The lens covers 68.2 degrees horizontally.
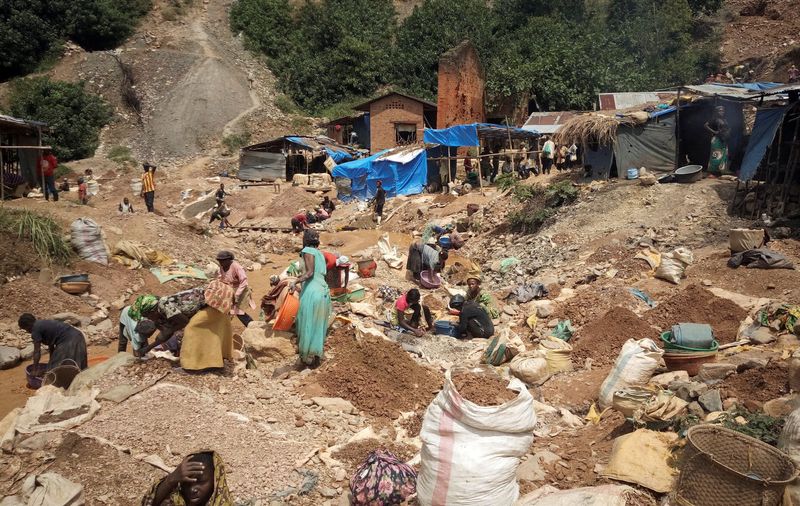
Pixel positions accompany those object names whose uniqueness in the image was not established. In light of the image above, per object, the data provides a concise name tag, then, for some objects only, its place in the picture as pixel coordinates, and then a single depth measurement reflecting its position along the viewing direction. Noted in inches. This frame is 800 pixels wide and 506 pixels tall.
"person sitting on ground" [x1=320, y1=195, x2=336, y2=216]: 732.7
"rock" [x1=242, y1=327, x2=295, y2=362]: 234.7
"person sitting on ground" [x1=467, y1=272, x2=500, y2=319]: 283.9
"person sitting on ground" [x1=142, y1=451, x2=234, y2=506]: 111.7
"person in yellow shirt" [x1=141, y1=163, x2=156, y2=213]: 531.5
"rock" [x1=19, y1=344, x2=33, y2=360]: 292.7
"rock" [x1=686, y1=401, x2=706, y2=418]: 166.2
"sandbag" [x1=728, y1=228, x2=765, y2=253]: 347.3
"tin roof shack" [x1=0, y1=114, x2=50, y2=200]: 529.0
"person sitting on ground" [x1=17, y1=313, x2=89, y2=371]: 226.5
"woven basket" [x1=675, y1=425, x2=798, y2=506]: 119.4
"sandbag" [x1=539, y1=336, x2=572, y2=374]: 248.4
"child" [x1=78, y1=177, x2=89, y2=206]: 633.0
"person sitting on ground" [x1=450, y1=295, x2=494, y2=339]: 277.6
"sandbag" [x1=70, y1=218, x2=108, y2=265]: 378.0
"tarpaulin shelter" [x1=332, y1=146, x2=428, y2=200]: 771.4
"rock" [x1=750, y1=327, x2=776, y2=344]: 228.5
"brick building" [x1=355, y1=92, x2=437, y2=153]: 984.9
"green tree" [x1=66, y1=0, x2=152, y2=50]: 1271.5
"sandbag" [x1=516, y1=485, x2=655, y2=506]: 124.6
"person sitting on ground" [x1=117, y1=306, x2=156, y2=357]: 218.5
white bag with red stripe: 132.3
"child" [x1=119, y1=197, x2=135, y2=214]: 520.2
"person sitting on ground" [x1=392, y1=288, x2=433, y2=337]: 279.0
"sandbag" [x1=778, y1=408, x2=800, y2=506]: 119.1
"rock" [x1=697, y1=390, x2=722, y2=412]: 166.6
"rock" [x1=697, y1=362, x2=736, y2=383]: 192.5
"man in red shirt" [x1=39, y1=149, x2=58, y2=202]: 529.2
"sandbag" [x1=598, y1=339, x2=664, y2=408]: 200.2
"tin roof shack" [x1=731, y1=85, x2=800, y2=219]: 408.8
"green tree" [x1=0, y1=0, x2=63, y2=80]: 1199.6
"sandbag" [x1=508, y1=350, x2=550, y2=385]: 231.9
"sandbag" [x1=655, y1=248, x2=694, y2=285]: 345.4
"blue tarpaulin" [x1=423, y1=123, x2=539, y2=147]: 754.8
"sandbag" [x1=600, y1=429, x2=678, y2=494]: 142.1
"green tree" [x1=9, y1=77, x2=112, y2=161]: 1011.9
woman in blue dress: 224.2
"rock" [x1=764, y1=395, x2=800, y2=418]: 154.2
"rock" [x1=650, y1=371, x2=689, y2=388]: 200.5
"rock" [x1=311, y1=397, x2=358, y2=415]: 205.8
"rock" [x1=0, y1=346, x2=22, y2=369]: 281.6
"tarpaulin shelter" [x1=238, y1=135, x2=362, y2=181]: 909.8
